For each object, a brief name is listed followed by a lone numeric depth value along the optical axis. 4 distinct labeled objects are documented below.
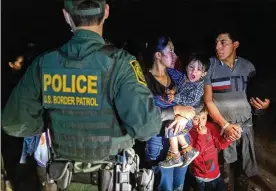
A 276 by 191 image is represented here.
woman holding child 2.25
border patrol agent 1.93
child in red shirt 2.36
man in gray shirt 2.30
